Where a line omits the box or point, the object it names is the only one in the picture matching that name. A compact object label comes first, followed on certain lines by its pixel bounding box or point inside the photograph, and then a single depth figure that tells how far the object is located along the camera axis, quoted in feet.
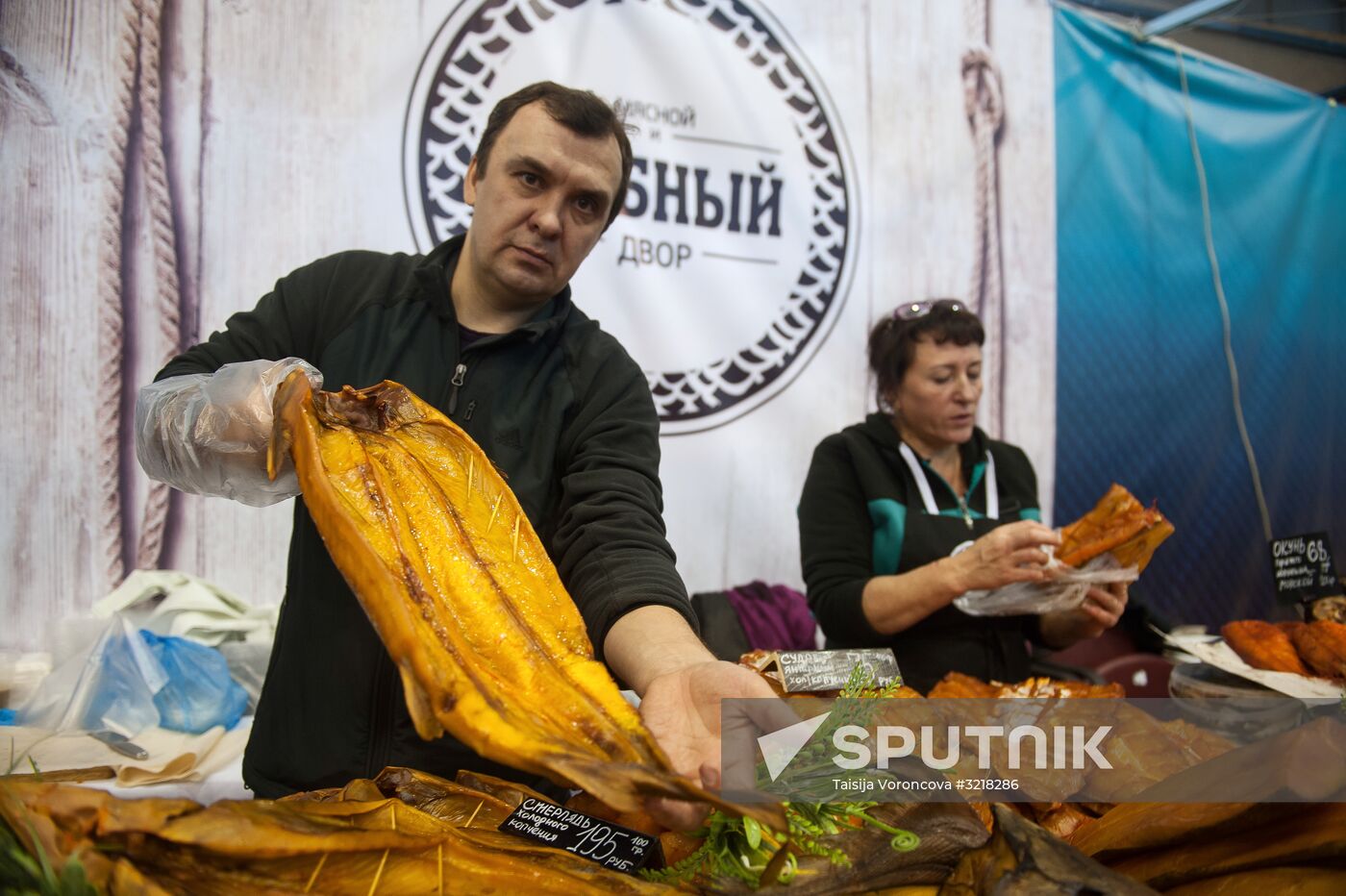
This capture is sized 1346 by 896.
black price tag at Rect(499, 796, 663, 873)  3.08
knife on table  6.55
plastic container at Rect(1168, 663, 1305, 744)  5.95
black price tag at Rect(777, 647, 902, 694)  4.99
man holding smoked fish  4.72
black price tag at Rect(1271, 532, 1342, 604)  8.34
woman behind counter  7.97
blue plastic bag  7.36
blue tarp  12.85
